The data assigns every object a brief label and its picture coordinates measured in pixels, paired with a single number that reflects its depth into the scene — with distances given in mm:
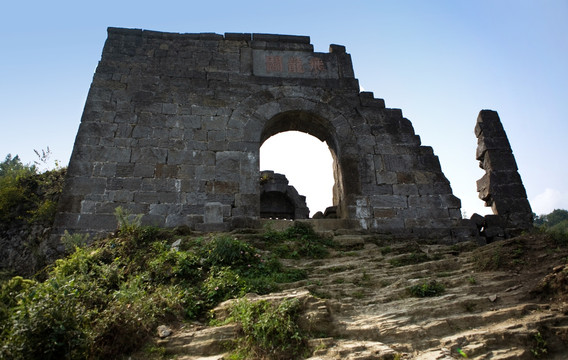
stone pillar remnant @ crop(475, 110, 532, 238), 8602
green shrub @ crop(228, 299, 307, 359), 3998
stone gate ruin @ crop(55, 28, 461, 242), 8156
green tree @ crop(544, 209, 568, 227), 36106
